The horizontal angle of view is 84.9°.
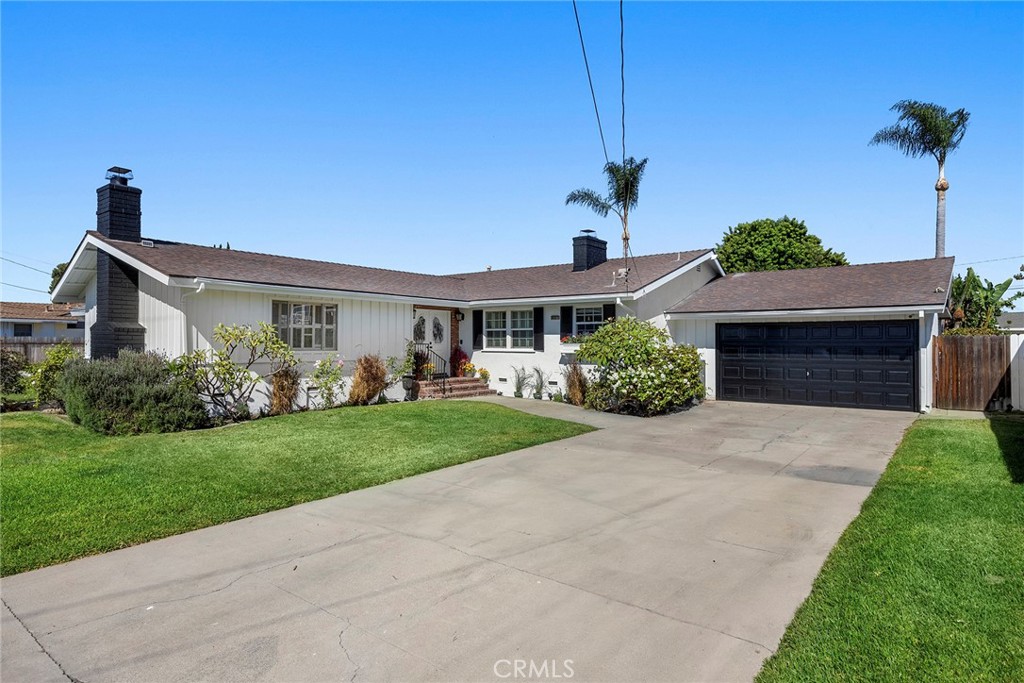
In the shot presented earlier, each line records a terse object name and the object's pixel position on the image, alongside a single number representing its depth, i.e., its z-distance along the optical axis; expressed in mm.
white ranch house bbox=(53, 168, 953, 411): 12828
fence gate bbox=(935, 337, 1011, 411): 13078
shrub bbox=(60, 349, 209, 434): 10141
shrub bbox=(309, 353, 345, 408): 13805
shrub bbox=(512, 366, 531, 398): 17109
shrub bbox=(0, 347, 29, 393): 14500
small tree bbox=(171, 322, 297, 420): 11648
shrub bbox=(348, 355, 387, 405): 14555
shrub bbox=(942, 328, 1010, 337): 14759
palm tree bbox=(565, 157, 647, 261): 23641
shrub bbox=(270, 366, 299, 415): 12867
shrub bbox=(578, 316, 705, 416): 13594
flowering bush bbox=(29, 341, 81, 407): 13312
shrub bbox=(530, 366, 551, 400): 16734
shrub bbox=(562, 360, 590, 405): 15461
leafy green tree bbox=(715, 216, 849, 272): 28719
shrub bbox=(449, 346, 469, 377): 18141
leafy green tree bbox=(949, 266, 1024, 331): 18000
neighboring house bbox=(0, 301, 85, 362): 32188
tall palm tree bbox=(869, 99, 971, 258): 24000
